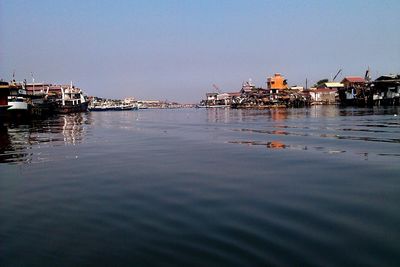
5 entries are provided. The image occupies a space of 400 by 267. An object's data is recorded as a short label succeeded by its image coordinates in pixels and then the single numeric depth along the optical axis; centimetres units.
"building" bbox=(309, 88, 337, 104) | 13825
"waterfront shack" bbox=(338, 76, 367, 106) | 11091
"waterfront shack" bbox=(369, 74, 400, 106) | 9544
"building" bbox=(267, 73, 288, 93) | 14725
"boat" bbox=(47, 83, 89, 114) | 10301
